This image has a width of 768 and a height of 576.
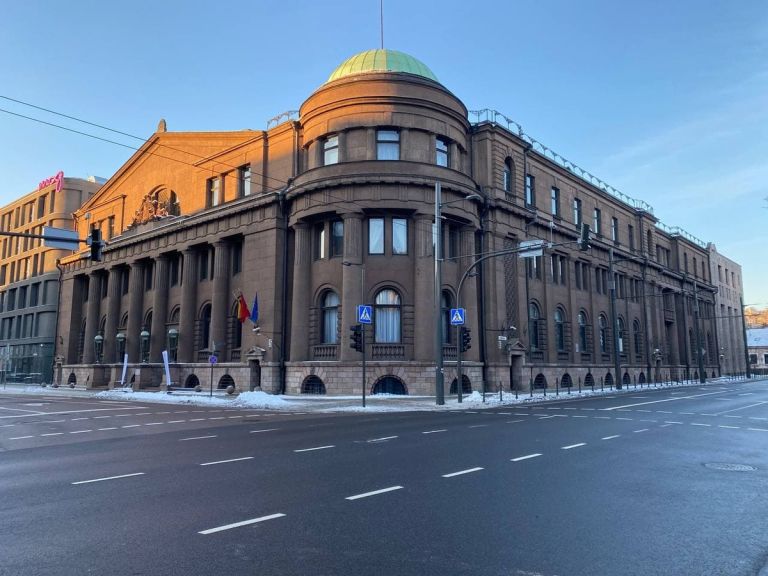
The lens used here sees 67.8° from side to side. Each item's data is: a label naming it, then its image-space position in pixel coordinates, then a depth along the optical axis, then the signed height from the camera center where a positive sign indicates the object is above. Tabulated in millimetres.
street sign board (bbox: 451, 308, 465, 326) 26984 +2344
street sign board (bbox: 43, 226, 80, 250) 16062 +3597
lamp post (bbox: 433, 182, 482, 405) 25203 +2278
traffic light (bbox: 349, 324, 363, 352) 24375 +1260
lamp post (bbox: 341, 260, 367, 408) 31109 +5085
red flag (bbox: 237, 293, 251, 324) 35406 +3417
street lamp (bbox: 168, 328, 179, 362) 40938 +1787
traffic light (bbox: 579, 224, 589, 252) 19047 +4261
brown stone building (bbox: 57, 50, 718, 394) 31984 +7703
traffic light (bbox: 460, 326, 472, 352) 27078 +1312
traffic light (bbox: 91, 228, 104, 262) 17312 +3691
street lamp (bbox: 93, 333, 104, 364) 49547 +1675
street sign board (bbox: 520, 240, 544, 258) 23031 +4793
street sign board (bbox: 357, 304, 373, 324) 25547 +2340
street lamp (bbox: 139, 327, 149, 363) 44084 +1755
